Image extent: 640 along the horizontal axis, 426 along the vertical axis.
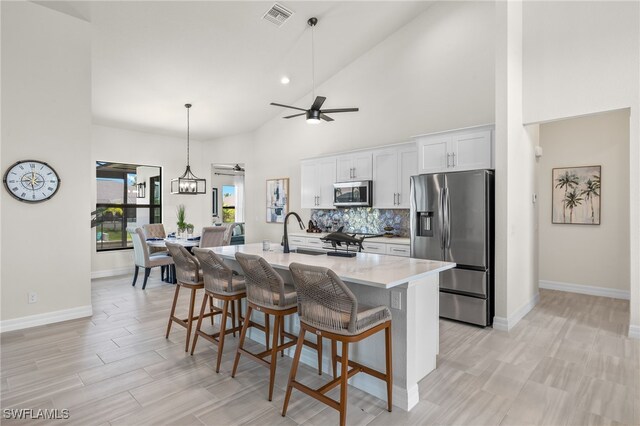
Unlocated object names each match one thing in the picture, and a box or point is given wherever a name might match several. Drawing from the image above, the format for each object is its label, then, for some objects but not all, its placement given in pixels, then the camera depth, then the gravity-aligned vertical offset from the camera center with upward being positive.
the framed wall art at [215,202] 11.62 +0.30
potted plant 6.99 -0.15
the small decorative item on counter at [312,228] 6.61 -0.34
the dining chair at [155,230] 7.19 -0.41
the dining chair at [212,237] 5.90 -0.45
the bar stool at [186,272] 3.38 -0.62
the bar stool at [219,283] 2.97 -0.65
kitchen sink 3.39 -0.42
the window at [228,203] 11.99 +0.27
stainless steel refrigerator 4.00 -0.32
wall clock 3.88 +0.35
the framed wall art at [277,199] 7.45 +0.26
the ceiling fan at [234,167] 10.17 +1.36
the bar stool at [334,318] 2.08 -0.69
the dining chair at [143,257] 5.87 -0.81
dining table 6.17 -0.59
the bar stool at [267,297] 2.52 -0.66
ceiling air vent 4.39 +2.60
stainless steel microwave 5.60 +0.29
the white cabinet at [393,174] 5.21 +0.59
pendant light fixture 6.46 +0.48
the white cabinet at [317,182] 6.32 +0.55
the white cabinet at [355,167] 5.71 +0.76
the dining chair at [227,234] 6.23 -0.44
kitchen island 2.37 -0.75
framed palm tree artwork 5.41 +0.25
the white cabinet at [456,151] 4.14 +0.77
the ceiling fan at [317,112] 4.25 +1.26
